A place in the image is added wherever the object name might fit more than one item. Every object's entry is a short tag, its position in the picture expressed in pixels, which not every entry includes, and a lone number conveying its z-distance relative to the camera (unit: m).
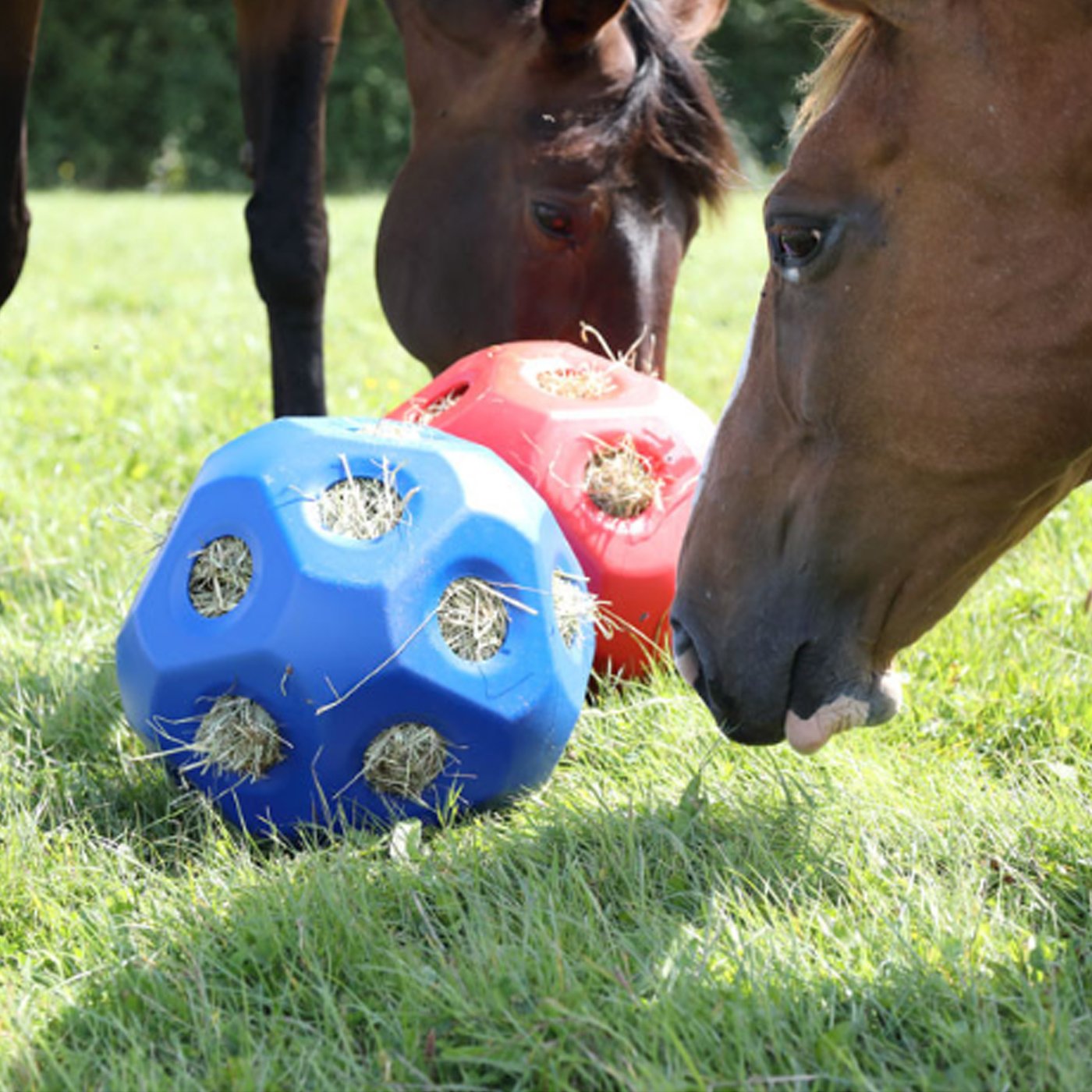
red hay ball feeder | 5.98
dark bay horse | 7.48
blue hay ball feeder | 4.84
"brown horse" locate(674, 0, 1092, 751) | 3.99
